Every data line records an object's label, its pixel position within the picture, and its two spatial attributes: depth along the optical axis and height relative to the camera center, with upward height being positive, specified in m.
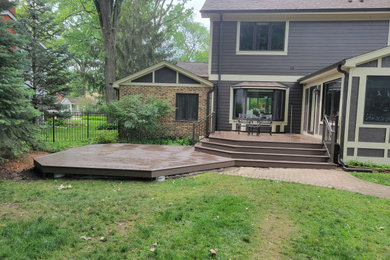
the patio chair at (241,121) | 10.30 -0.32
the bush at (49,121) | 11.40 -0.61
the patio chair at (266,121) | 10.16 -0.30
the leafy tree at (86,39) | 19.73 +5.84
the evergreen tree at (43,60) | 9.09 +1.86
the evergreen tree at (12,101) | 5.56 +0.14
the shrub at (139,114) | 10.54 -0.15
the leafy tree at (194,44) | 35.12 +10.04
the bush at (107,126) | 14.42 -1.00
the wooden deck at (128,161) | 5.61 -1.35
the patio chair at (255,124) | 9.73 -0.41
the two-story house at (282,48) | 10.54 +3.02
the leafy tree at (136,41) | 19.77 +5.78
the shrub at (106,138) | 10.76 -1.23
